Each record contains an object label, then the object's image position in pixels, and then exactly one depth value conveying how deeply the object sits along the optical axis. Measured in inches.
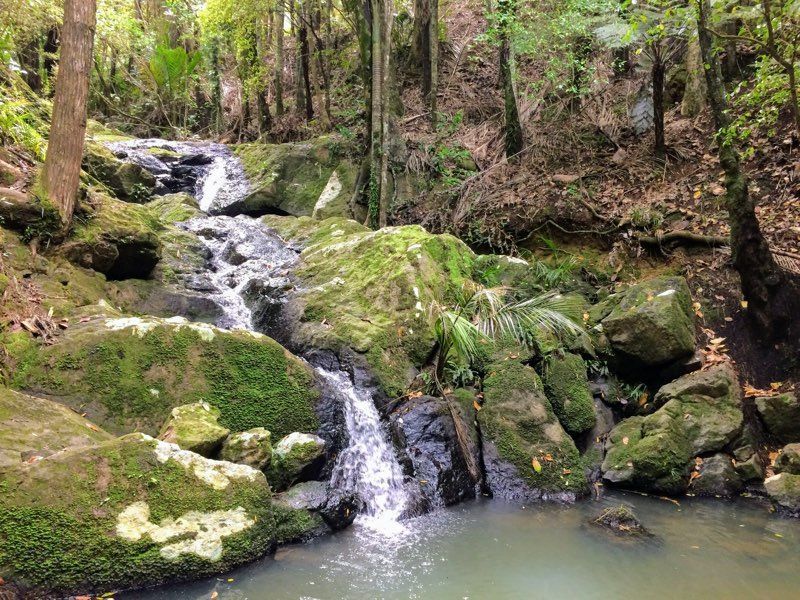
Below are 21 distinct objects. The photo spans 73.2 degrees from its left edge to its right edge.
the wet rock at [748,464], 237.0
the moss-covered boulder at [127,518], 138.6
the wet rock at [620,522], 195.2
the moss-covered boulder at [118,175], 427.2
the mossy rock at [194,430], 185.5
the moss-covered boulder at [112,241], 264.8
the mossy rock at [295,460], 198.4
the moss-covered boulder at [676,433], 235.9
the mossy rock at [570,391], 267.3
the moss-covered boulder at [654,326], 274.8
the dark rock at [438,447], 231.8
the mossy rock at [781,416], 251.3
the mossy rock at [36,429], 155.1
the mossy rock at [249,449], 192.2
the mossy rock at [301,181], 502.9
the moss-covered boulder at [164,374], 198.5
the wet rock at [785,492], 213.3
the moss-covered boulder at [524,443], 237.9
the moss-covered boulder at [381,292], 277.3
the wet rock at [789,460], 228.5
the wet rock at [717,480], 232.7
